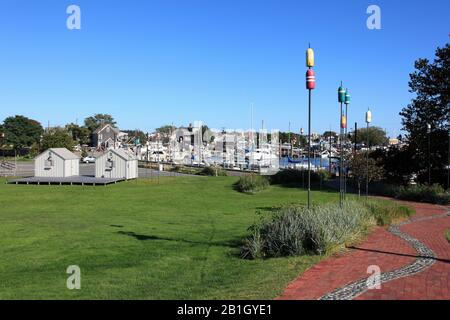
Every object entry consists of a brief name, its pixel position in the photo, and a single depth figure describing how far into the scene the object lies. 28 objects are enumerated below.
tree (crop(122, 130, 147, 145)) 140.26
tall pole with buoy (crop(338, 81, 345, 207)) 17.08
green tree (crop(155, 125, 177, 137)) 163.18
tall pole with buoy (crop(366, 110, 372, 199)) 20.42
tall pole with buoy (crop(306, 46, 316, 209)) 12.55
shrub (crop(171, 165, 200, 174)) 55.63
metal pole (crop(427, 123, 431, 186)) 29.31
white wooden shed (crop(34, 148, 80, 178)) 44.12
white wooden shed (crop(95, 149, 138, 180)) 44.56
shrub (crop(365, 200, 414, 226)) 15.55
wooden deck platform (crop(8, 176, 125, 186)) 40.25
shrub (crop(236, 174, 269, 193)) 33.62
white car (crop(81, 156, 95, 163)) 78.88
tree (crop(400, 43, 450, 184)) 31.78
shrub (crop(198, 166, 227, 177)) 51.44
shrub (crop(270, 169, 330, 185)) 38.69
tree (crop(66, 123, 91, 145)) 118.12
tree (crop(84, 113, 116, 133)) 149.65
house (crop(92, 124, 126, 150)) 121.93
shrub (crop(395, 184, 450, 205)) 24.42
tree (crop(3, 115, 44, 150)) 100.56
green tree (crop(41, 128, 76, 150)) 70.62
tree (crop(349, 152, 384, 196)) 24.31
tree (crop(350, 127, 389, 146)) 102.66
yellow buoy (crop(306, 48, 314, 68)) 12.53
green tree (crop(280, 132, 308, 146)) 147.80
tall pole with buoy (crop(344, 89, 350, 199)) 17.83
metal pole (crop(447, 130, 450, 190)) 28.42
